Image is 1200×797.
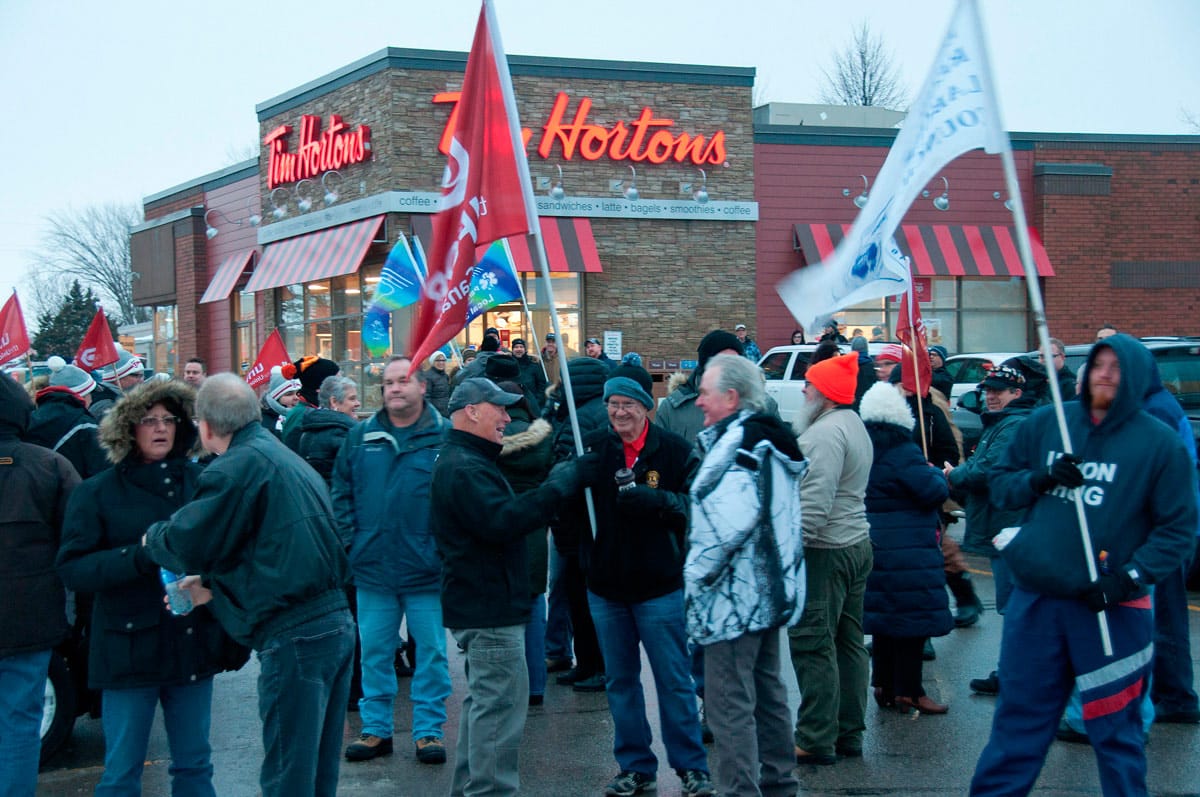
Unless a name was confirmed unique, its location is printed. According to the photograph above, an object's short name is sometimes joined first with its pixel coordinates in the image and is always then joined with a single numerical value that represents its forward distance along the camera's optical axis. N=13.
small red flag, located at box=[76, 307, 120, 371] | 11.98
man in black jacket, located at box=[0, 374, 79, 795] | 4.67
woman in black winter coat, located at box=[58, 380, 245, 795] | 4.39
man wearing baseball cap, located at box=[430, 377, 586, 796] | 4.83
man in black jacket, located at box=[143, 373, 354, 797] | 4.14
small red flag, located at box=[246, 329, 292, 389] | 11.64
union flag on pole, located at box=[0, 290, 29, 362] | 12.38
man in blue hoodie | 4.29
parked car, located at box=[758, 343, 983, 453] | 19.08
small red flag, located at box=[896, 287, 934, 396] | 8.41
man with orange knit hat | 5.69
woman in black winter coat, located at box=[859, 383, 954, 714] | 6.27
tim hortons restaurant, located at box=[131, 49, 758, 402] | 22.06
